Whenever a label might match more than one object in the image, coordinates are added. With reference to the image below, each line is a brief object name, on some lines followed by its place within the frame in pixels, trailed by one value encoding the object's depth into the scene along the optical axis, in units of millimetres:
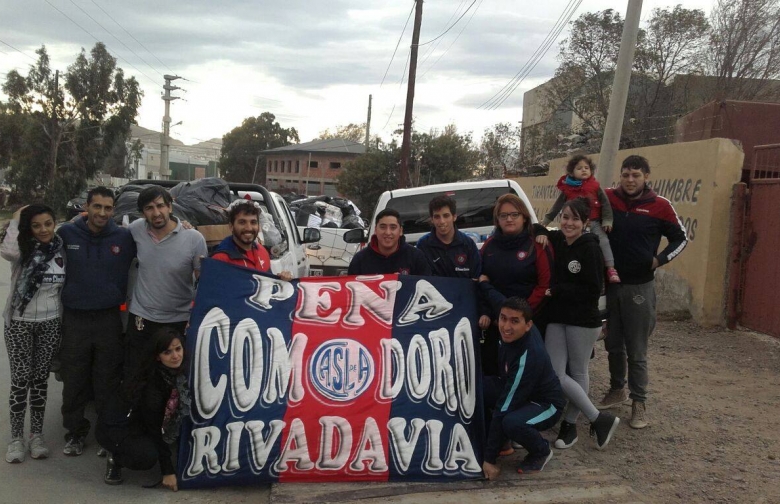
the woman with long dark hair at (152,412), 4445
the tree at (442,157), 37219
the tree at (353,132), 100500
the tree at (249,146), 88312
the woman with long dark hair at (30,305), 4758
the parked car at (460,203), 8055
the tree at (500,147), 32531
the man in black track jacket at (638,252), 5402
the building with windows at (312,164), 76812
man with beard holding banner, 4902
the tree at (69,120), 44125
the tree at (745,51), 21328
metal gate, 8109
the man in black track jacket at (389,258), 5148
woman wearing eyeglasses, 4941
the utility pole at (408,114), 24094
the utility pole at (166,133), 43281
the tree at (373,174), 36875
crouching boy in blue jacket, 4477
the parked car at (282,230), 7281
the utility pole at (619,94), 9352
